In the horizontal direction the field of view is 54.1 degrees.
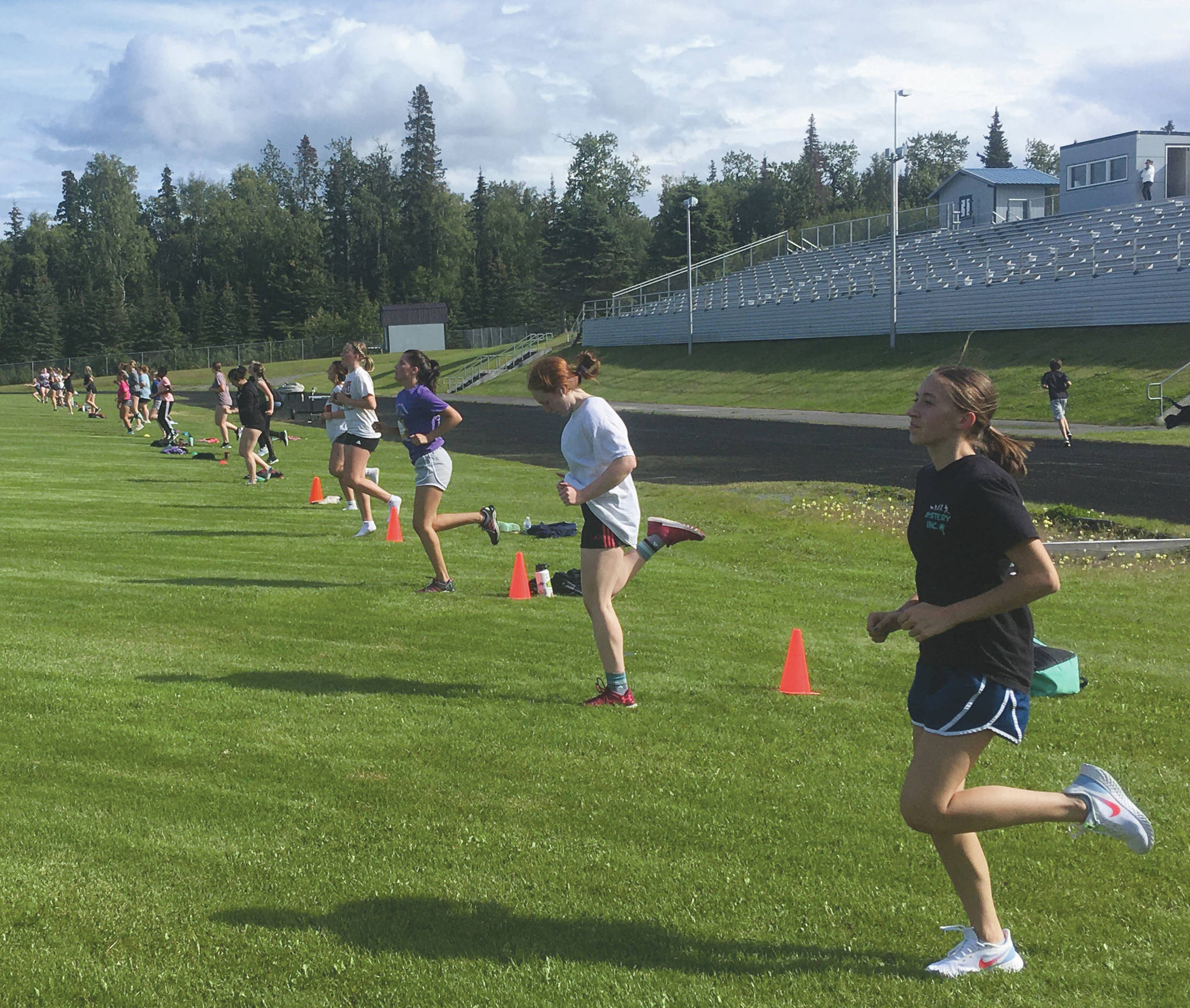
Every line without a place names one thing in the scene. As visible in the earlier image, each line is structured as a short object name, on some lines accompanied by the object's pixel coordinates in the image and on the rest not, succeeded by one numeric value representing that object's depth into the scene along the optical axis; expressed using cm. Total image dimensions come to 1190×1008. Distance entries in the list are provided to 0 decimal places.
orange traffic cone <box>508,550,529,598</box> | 1016
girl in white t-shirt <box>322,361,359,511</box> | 1365
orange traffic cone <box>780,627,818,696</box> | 715
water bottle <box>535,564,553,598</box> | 1034
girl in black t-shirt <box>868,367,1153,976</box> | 360
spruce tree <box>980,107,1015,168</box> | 16012
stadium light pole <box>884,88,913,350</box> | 4141
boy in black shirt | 2689
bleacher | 4075
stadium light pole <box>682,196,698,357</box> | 5584
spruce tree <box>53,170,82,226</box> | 12781
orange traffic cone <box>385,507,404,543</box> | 1345
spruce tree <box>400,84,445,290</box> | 12575
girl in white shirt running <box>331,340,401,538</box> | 1295
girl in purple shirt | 1022
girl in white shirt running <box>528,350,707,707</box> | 666
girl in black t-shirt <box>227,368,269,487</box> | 1864
